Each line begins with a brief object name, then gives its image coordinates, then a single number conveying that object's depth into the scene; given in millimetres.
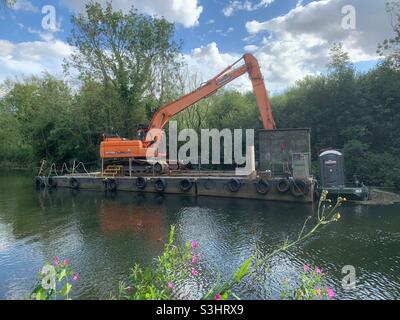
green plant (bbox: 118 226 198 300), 2965
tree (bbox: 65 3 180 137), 25859
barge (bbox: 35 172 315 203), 14141
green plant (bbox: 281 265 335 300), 2887
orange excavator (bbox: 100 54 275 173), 17969
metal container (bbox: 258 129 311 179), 16562
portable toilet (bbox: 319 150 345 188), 14508
